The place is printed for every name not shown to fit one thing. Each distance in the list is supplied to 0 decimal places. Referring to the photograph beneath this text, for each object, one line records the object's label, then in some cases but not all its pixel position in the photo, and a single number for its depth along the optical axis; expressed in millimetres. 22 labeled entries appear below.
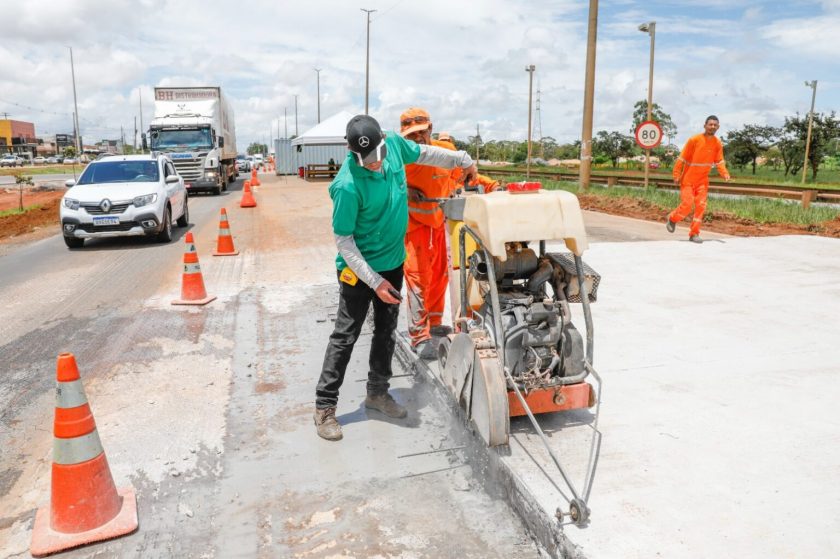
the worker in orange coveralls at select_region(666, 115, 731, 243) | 9945
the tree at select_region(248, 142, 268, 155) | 167175
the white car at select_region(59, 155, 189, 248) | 11133
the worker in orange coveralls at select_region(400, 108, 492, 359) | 4586
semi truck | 23547
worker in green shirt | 3461
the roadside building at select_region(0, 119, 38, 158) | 111000
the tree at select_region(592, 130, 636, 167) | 65438
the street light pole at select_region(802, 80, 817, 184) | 34994
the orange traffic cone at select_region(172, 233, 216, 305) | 7012
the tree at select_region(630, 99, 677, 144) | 61044
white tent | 36938
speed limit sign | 15031
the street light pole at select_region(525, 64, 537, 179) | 33544
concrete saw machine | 3176
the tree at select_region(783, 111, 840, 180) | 38469
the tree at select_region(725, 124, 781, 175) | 44875
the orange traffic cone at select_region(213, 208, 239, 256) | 10164
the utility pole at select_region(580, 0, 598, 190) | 17828
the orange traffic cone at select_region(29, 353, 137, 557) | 2844
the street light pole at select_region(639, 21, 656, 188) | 18172
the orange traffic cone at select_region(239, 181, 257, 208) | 19328
